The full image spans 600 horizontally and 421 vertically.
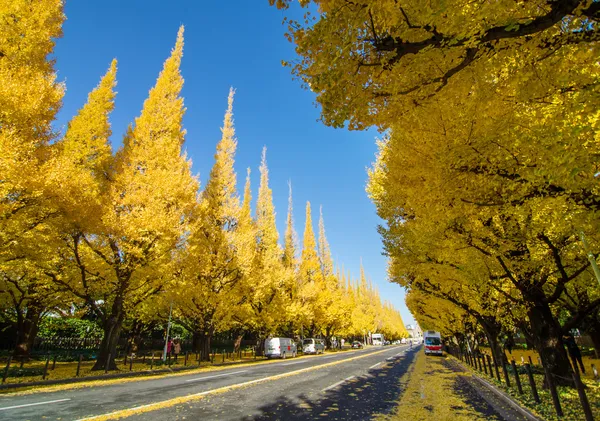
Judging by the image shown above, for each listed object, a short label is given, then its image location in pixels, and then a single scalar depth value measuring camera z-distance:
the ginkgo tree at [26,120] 9.31
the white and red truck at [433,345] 32.19
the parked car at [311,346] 34.78
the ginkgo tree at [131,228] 13.23
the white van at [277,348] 26.58
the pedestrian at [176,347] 22.41
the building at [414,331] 162.59
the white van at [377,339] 78.44
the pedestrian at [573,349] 11.86
